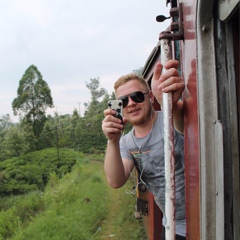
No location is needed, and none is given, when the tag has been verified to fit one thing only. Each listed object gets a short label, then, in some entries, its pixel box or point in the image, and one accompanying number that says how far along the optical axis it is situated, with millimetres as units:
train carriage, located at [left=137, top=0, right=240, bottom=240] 911
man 1488
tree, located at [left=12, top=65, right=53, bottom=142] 27562
